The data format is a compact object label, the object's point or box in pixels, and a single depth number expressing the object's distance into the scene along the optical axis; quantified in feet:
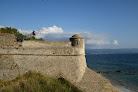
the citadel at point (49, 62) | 42.39
